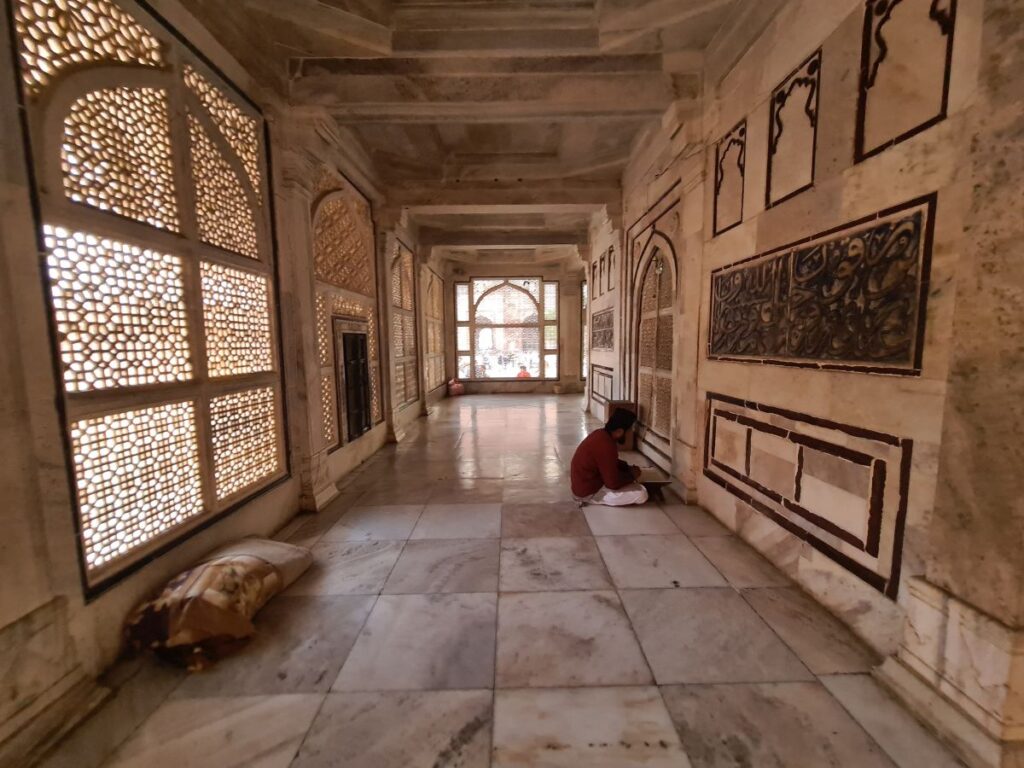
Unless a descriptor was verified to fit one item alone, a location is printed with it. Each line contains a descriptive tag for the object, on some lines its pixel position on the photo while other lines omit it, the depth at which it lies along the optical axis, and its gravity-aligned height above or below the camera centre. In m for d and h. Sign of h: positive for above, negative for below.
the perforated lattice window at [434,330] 9.03 +0.34
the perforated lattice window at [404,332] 6.46 +0.22
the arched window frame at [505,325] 11.23 +0.53
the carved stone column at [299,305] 3.18 +0.33
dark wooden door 4.48 -0.45
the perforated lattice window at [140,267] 1.66 +0.39
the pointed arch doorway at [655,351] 4.01 -0.10
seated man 3.39 -1.10
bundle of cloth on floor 1.76 -1.20
